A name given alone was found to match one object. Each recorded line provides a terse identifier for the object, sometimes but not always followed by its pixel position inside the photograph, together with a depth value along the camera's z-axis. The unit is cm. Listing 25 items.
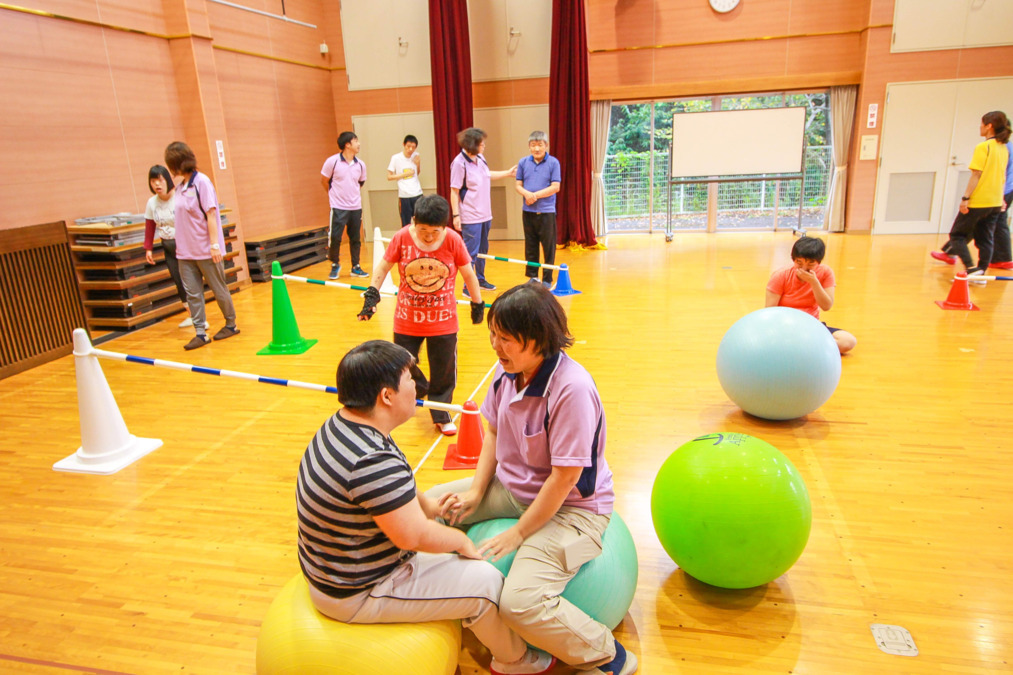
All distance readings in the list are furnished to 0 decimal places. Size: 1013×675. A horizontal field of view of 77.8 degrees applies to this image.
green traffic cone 537
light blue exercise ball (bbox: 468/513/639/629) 198
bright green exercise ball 219
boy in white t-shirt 838
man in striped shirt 163
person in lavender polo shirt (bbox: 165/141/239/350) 539
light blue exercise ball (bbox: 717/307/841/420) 344
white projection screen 991
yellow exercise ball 172
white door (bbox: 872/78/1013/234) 919
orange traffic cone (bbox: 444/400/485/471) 333
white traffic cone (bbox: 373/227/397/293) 718
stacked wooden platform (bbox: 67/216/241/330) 600
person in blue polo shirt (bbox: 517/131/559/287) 682
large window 1016
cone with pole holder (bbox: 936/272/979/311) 583
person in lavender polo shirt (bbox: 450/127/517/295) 653
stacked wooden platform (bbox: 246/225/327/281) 835
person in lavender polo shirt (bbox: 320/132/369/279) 785
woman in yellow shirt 634
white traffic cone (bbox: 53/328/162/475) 350
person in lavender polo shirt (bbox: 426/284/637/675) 185
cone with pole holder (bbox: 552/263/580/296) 694
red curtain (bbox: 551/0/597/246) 954
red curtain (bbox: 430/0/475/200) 983
